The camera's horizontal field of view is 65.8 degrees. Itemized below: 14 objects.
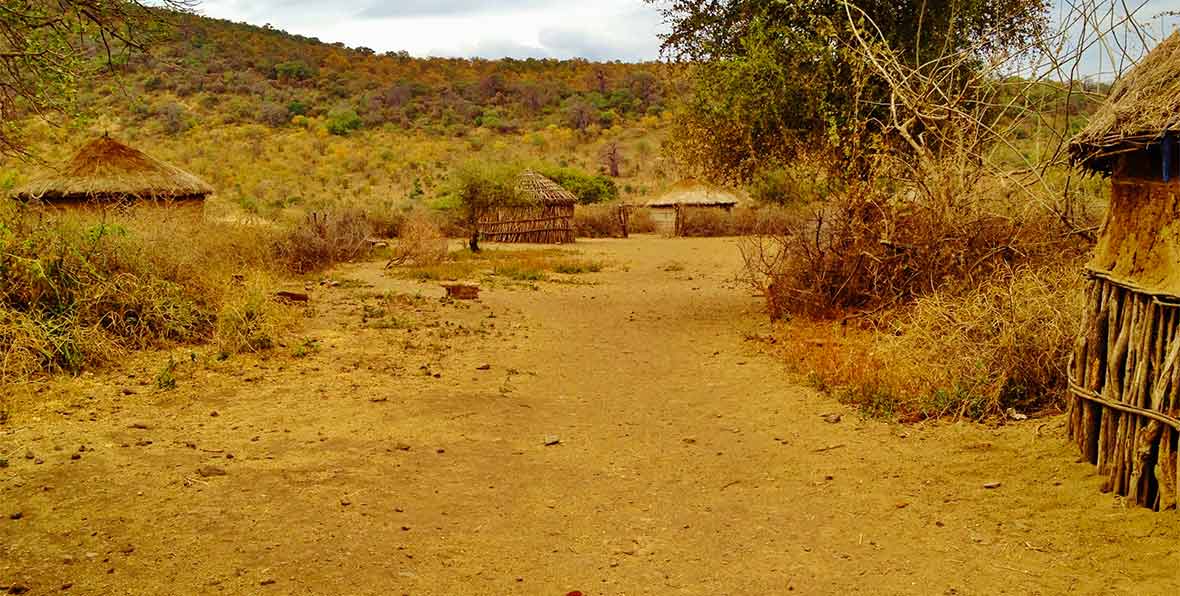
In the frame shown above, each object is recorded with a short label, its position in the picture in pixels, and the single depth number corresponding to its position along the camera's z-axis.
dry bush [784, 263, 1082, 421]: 6.67
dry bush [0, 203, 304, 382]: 7.72
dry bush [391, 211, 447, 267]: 18.86
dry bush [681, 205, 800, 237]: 33.34
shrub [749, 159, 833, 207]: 11.26
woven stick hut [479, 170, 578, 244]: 26.80
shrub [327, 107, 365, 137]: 46.09
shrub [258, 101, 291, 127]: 45.41
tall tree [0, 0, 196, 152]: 5.92
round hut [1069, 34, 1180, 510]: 4.68
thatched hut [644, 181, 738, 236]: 33.59
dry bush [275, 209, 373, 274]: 16.75
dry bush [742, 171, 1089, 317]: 8.65
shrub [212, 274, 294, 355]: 8.80
